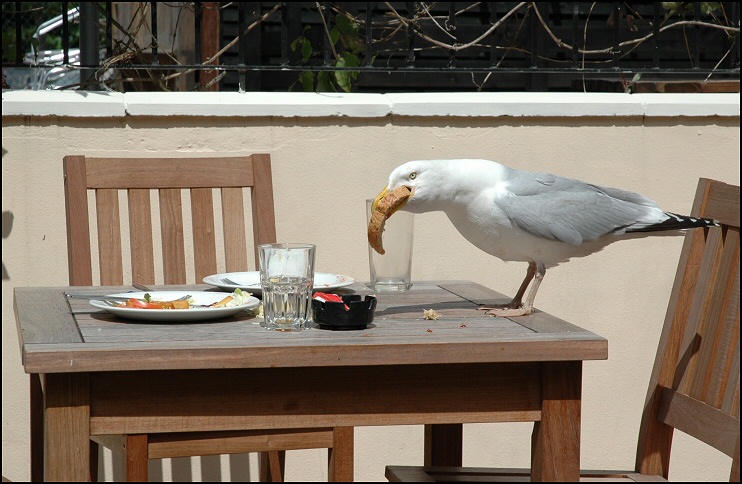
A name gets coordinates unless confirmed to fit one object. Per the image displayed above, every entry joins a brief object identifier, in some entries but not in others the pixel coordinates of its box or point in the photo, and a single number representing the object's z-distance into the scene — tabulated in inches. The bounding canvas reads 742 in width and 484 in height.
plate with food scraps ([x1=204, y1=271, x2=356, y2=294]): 149.1
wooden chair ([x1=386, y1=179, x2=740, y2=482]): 141.8
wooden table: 129.0
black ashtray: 135.7
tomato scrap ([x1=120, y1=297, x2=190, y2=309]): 139.8
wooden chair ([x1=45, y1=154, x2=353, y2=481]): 162.3
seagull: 141.6
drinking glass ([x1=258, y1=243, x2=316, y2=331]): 136.5
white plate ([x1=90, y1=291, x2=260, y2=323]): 136.8
